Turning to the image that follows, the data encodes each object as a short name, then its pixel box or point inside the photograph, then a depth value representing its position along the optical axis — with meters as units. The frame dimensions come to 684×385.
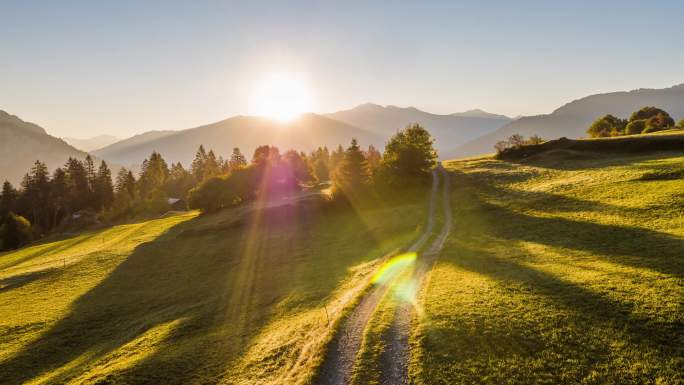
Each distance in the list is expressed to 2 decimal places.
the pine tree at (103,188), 130.50
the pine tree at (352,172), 70.88
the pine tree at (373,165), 74.45
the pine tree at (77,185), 126.00
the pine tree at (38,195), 119.50
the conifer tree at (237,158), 146.38
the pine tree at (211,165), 144.75
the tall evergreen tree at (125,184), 139.38
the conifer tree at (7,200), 116.94
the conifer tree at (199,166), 154.50
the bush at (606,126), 113.14
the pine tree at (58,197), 121.98
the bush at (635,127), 102.79
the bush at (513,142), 84.00
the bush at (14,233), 95.50
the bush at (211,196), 86.69
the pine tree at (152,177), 145.00
